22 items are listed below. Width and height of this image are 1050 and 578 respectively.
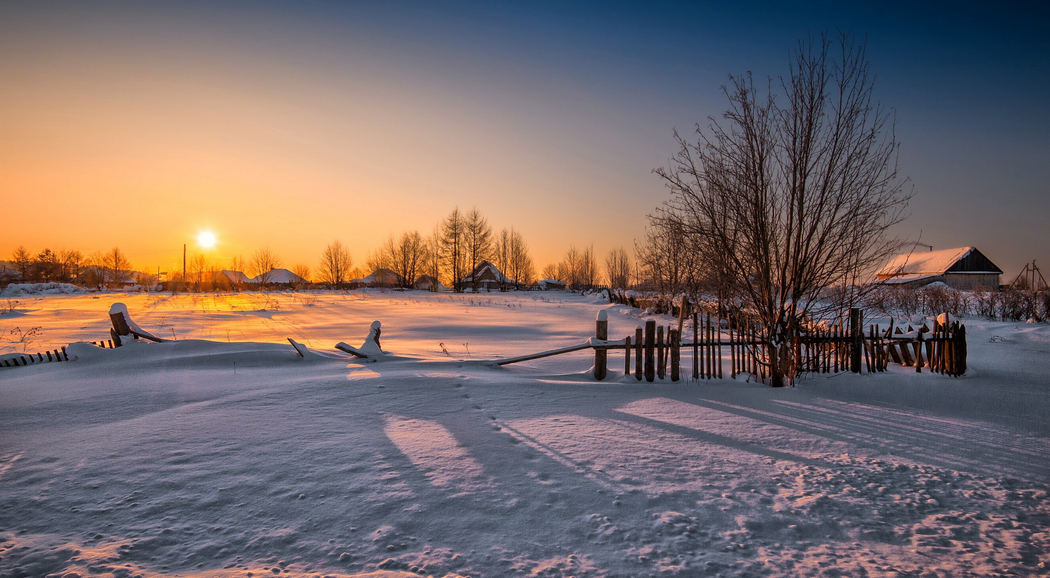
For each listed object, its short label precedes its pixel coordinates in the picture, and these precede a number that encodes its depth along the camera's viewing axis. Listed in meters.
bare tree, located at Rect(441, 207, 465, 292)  51.06
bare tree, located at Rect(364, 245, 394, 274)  60.66
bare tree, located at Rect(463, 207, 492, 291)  51.47
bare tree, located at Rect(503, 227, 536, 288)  66.88
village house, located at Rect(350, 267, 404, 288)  58.95
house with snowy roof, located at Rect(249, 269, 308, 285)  78.69
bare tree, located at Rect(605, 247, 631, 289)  55.97
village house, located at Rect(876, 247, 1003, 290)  39.53
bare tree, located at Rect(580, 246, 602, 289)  77.12
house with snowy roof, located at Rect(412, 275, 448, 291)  63.34
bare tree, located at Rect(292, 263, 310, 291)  74.06
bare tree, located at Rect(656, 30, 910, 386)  6.20
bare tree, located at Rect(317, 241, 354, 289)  63.19
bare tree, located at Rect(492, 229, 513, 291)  64.88
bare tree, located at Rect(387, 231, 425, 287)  58.72
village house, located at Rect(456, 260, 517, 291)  64.50
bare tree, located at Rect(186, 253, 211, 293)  54.00
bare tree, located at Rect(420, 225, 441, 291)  56.21
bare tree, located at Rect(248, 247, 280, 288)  61.91
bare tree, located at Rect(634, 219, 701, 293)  21.84
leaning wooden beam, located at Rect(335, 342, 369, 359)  7.68
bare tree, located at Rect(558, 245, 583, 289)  76.71
